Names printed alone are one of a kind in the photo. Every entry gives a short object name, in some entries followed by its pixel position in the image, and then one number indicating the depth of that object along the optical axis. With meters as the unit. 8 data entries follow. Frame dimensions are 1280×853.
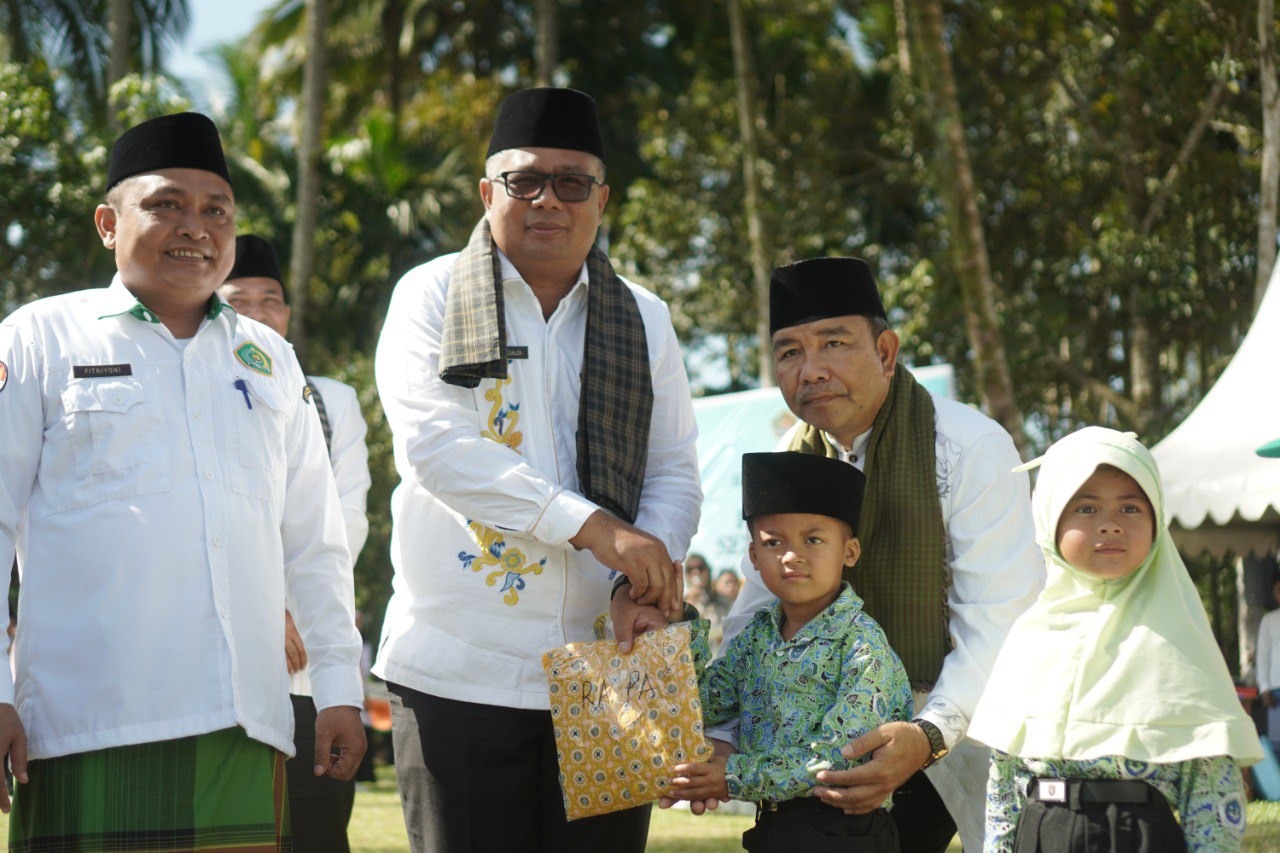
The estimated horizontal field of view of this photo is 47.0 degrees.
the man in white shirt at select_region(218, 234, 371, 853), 4.78
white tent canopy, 8.67
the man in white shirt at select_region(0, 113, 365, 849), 3.11
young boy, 3.40
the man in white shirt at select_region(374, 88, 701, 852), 3.53
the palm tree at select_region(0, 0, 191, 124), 20.84
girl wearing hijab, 3.20
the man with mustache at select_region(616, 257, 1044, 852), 3.77
